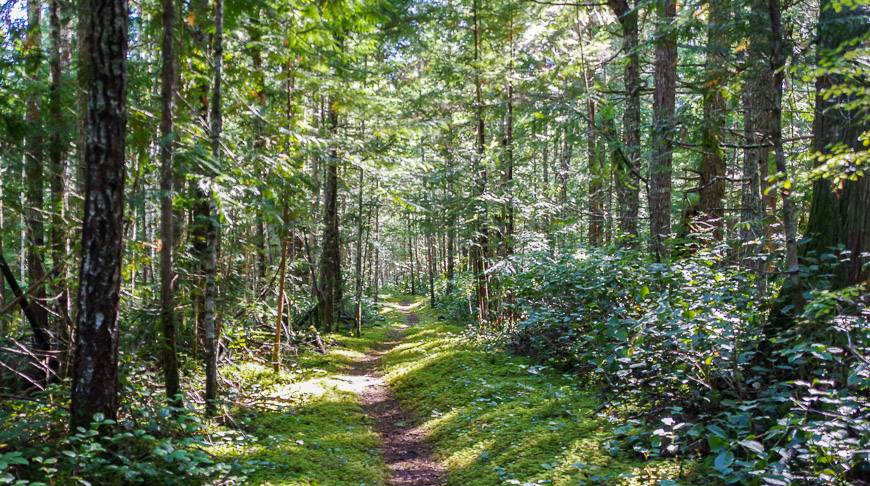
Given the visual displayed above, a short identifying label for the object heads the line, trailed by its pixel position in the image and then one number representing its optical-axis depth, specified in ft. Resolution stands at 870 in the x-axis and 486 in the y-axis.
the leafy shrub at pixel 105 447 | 14.07
